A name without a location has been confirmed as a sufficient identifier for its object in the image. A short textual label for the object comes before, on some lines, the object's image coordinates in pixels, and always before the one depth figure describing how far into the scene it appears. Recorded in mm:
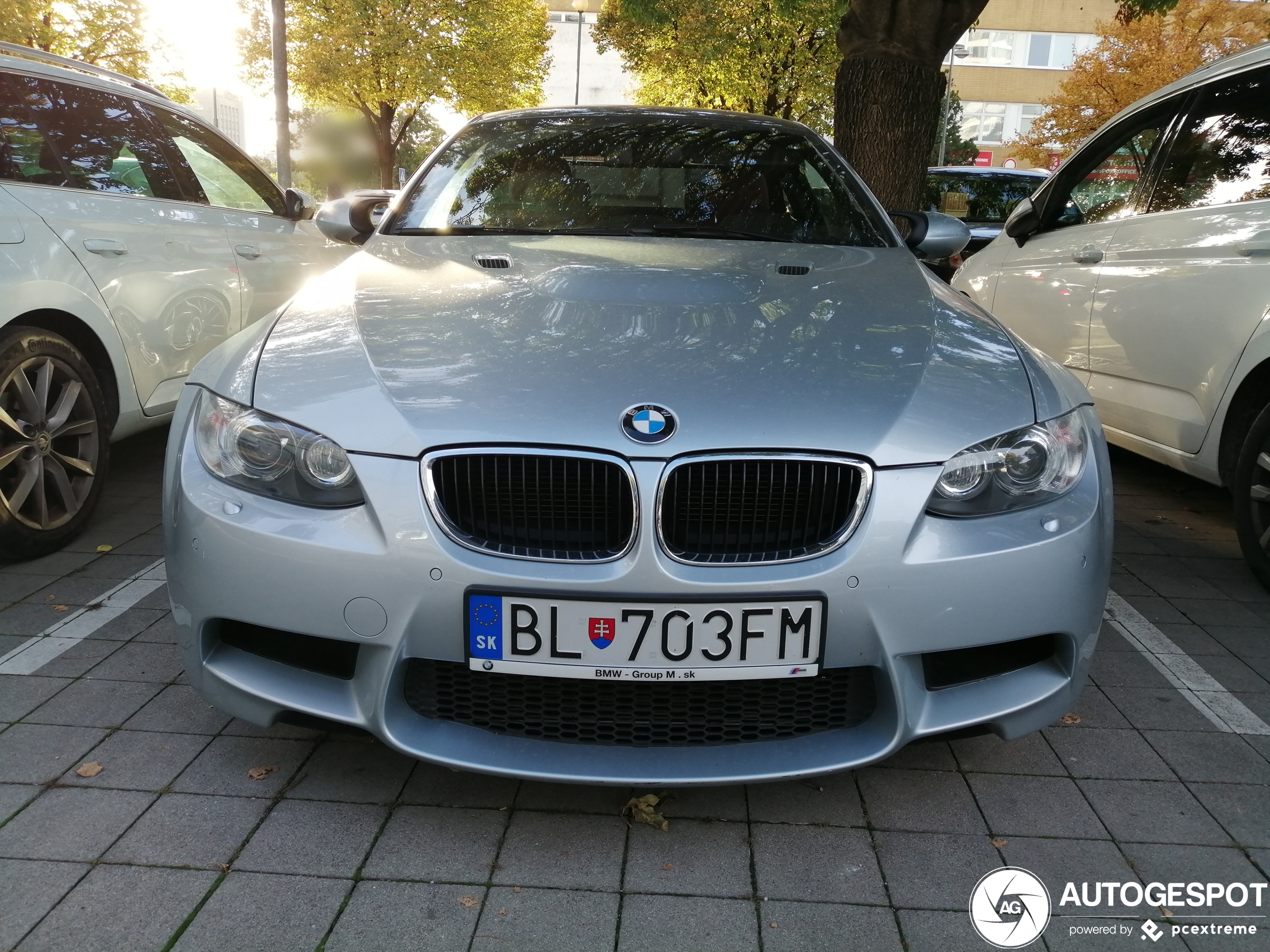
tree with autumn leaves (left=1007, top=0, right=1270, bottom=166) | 26875
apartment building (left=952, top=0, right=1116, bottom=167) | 45438
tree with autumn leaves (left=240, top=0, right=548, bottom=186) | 23484
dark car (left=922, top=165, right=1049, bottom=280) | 10680
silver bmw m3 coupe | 1961
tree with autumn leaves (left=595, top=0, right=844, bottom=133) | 21641
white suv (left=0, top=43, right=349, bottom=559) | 3539
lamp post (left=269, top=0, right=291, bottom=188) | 14805
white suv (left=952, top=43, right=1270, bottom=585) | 3592
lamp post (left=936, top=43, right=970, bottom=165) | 39625
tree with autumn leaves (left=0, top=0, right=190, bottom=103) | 14000
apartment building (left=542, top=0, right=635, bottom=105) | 53344
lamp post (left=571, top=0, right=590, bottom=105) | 27844
